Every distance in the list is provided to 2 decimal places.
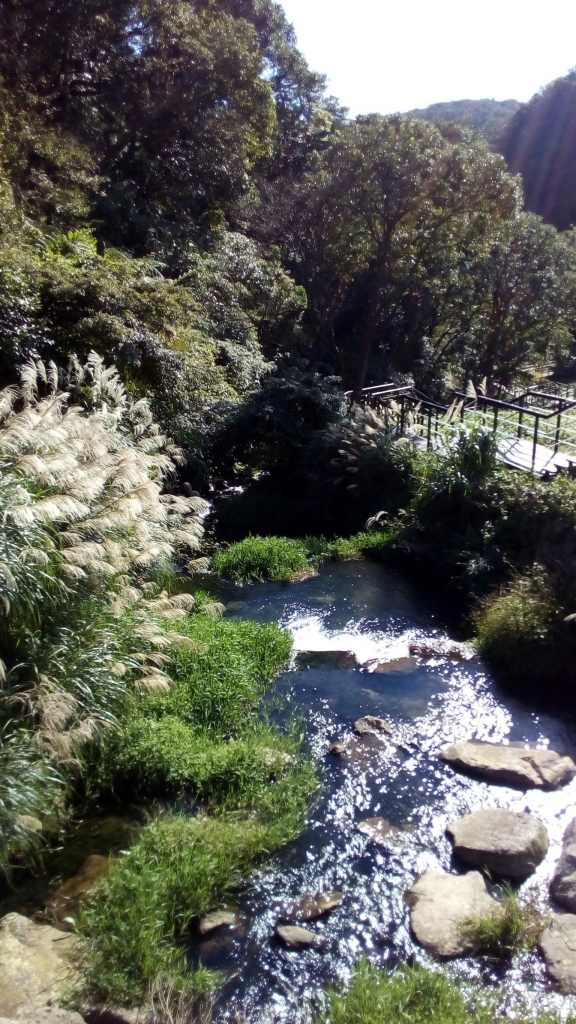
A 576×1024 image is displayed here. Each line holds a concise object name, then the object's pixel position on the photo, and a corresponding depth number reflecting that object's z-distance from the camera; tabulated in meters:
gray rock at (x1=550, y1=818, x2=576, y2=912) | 4.46
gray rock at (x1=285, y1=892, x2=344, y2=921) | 4.36
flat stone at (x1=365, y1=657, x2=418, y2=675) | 7.45
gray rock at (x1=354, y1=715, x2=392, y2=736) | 6.26
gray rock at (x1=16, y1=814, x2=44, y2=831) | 4.21
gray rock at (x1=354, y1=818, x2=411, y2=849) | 5.01
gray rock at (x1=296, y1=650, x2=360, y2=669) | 7.53
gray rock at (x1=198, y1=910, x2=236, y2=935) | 4.20
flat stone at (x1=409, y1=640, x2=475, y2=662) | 7.77
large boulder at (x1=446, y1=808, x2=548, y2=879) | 4.73
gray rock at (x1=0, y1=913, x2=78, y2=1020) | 3.56
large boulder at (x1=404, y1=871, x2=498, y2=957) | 4.14
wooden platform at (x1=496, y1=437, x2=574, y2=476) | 9.84
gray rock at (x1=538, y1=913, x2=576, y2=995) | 3.88
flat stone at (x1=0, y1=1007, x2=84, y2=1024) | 3.33
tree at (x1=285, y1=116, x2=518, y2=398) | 17.28
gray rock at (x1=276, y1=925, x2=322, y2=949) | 4.16
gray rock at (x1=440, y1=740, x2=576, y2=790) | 5.66
